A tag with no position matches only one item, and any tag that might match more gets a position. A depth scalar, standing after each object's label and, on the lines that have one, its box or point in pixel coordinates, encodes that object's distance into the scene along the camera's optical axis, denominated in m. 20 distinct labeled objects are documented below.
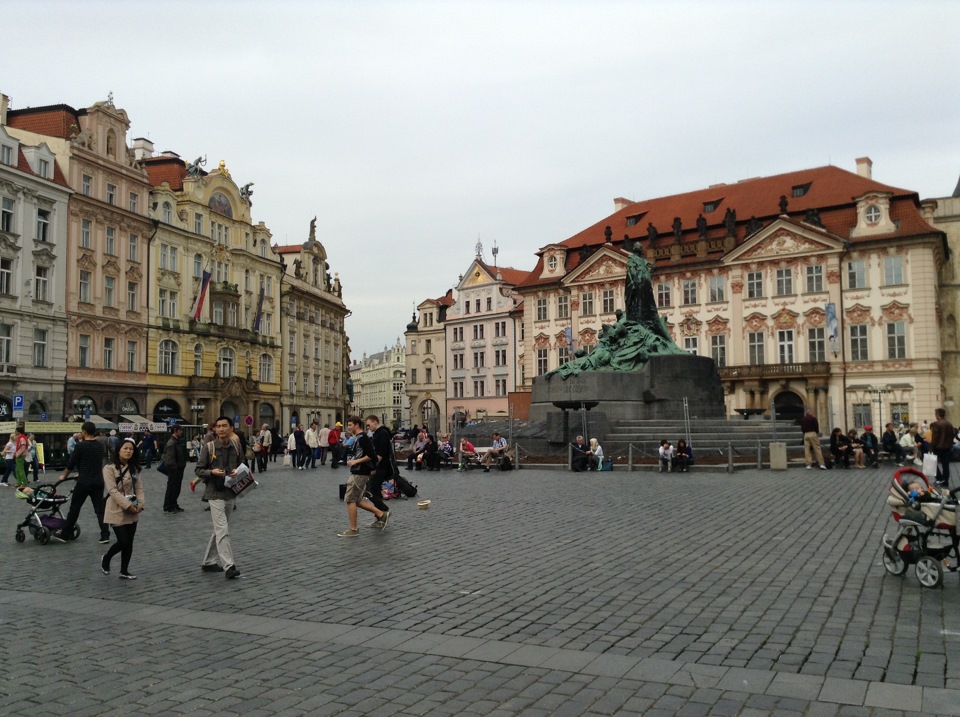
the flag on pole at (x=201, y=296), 52.31
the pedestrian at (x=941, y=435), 16.36
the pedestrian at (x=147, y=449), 31.78
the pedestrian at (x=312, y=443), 28.97
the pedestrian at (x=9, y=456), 22.48
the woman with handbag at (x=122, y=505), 8.52
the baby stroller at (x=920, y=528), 7.40
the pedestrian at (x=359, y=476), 11.15
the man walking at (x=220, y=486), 8.65
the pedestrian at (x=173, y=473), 14.88
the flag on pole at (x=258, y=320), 58.59
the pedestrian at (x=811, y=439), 22.20
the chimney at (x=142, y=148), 56.00
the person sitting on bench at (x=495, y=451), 24.62
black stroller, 11.24
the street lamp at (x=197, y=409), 51.56
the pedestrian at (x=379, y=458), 12.19
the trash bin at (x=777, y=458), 21.62
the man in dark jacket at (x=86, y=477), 11.17
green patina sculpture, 27.05
